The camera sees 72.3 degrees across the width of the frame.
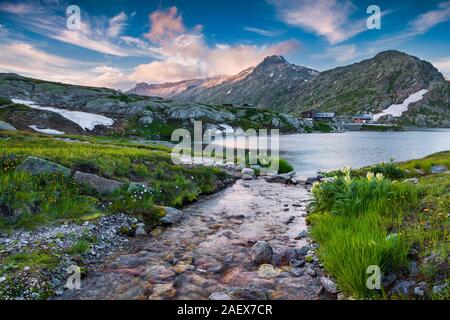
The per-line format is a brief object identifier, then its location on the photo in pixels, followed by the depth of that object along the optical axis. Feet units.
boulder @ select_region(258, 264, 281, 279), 31.17
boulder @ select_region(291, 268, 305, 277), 31.24
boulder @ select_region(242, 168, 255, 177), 102.98
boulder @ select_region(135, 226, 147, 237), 43.39
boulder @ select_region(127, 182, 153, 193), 55.48
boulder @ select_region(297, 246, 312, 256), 36.52
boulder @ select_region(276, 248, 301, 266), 34.68
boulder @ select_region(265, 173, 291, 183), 95.71
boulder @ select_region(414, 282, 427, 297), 22.55
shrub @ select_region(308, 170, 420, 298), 25.61
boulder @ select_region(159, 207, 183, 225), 48.69
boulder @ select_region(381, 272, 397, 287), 24.97
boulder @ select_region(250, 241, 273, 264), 35.12
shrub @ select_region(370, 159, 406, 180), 73.61
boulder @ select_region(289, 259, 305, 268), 33.42
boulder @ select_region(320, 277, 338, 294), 26.89
